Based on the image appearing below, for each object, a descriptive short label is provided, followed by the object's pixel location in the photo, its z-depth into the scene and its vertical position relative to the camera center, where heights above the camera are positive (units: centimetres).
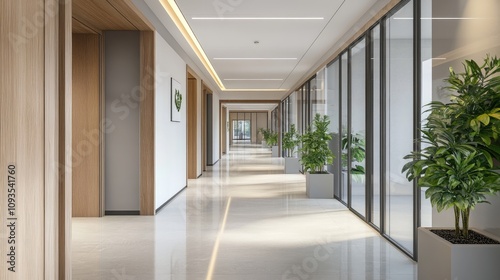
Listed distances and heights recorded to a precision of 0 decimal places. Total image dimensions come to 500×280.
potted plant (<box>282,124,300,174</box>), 1598 -43
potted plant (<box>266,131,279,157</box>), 2508 -26
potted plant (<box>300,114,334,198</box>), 1021 -49
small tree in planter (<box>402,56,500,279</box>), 312 -24
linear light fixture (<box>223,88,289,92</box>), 2166 +228
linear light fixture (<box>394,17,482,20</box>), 429 +115
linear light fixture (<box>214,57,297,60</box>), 1195 +204
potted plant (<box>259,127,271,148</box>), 2740 +20
